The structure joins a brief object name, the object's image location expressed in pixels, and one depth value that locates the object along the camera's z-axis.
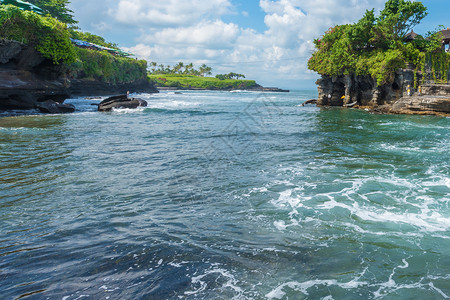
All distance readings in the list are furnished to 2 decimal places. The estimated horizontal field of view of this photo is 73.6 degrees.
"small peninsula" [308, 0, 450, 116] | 30.06
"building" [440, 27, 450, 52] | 34.67
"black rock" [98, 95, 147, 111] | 32.74
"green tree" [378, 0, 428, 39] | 31.48
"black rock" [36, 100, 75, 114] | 27.62
